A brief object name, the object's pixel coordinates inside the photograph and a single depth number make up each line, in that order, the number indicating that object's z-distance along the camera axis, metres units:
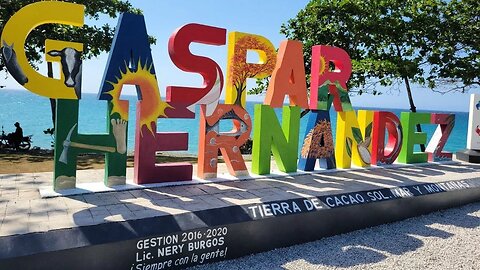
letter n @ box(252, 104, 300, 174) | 8.16
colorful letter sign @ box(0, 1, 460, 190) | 6.14
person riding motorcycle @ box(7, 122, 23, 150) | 13.30
